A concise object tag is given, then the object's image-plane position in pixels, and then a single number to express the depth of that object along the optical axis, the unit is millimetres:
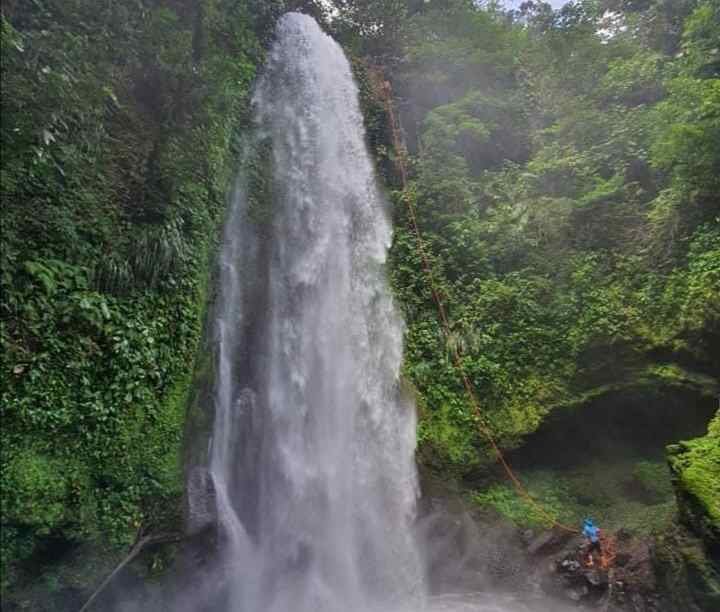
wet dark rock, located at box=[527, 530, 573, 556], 7863
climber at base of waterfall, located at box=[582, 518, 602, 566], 7465
